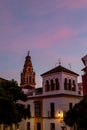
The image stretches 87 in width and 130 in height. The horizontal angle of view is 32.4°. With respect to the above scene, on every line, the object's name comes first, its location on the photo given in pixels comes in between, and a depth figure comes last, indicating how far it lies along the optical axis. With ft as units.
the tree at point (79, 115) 43.79
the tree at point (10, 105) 39.36
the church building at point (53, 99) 72.00
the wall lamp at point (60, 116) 65.32
